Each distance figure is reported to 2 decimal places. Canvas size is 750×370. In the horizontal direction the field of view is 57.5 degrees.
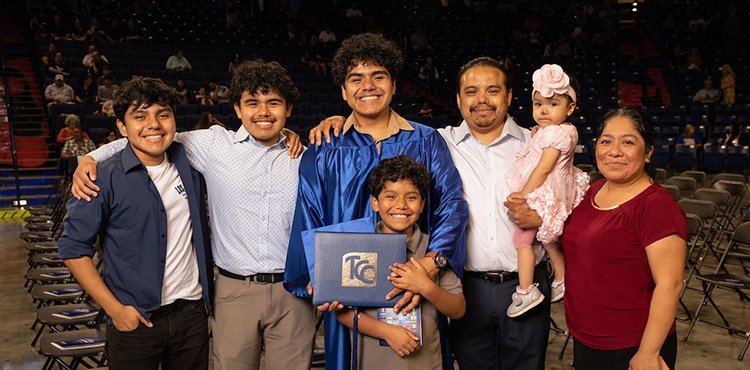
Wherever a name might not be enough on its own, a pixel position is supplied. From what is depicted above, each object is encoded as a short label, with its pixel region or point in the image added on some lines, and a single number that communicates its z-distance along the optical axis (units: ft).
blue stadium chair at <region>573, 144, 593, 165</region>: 42.98
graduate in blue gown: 8.09
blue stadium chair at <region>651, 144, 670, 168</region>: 44.32
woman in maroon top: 6.79
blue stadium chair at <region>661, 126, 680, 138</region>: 47.11
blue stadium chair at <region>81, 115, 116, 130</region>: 35.19
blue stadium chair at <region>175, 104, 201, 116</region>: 38.01
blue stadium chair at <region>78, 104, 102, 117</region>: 36.63
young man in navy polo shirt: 7.92
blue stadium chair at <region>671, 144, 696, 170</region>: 43.70
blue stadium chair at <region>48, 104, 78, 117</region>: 36.22
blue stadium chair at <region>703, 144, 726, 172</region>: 43.29
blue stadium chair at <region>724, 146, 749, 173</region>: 42.29
